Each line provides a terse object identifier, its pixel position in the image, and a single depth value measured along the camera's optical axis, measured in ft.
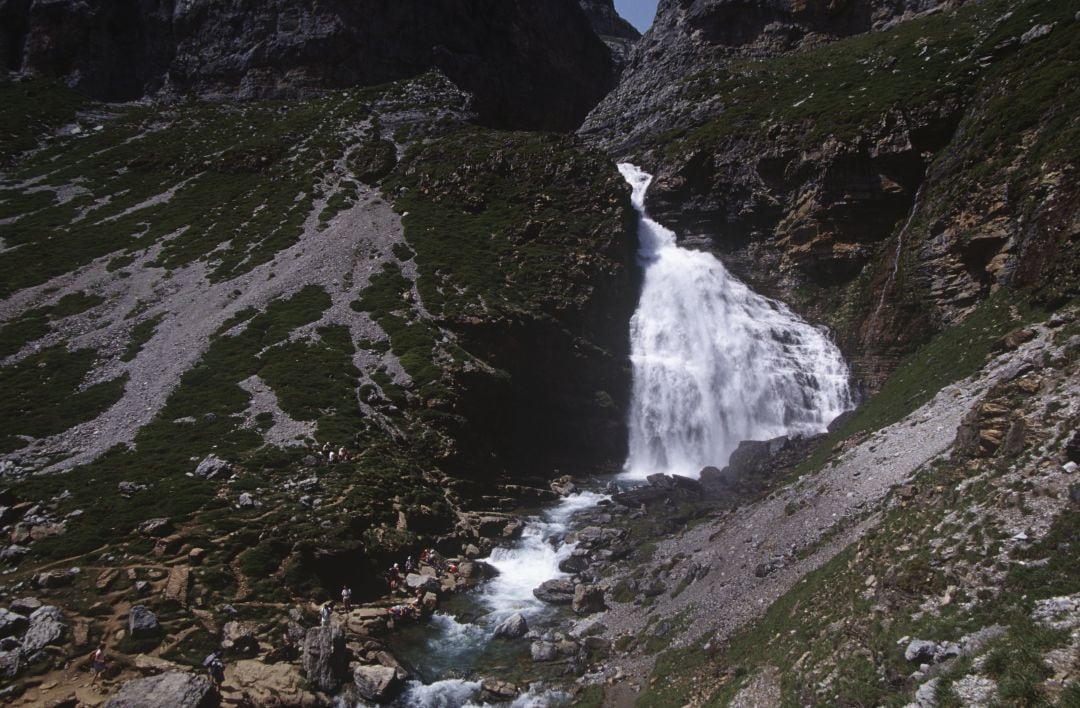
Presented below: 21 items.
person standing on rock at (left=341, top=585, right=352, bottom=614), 72.08
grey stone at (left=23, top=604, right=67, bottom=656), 53.47
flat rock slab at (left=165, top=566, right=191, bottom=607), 62.92
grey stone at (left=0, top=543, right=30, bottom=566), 65.92
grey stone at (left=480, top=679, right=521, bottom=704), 55.98
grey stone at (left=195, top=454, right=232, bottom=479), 86.79
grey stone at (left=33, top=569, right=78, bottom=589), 61.57
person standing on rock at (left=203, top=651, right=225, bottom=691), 54.01
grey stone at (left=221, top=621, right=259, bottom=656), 58.59
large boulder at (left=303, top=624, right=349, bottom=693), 56.59
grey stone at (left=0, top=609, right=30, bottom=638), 54.29
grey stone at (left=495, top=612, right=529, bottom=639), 66.95
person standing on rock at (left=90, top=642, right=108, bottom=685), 51.84
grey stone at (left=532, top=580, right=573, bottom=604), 74.49
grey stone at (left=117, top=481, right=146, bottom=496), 80.33
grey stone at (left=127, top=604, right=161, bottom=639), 57.04
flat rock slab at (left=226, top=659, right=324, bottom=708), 53.67
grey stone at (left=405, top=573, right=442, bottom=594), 77.00
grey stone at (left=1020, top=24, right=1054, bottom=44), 135.44
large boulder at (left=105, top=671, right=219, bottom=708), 49.60
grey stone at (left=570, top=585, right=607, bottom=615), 70.23
